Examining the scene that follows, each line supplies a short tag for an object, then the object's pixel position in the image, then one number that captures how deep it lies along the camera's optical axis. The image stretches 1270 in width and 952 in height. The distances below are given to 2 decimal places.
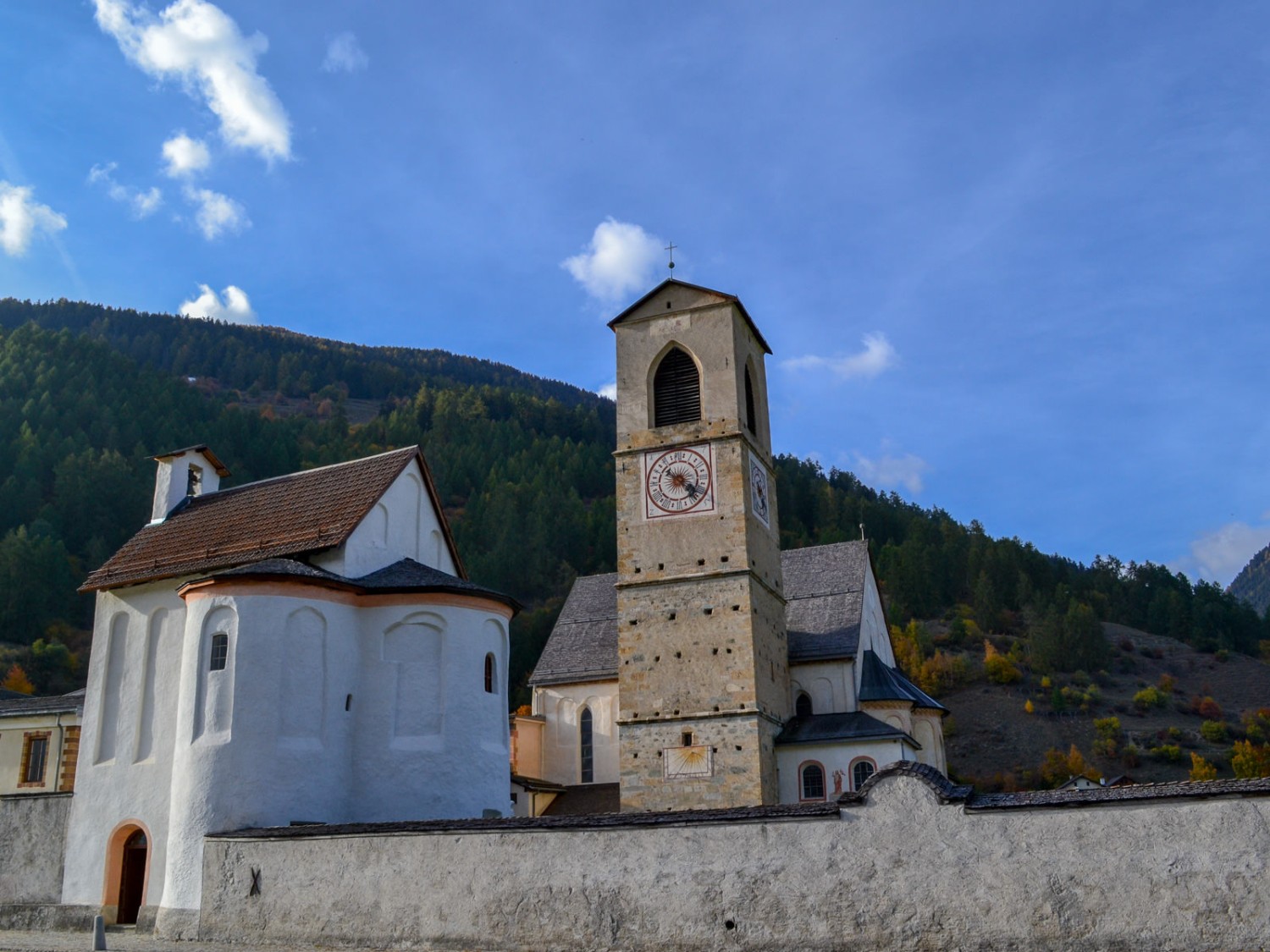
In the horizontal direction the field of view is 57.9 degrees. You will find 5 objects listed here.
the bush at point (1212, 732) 81.82
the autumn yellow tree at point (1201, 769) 71.50
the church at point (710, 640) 33.16
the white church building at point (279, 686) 22.11
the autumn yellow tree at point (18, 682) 68.25
